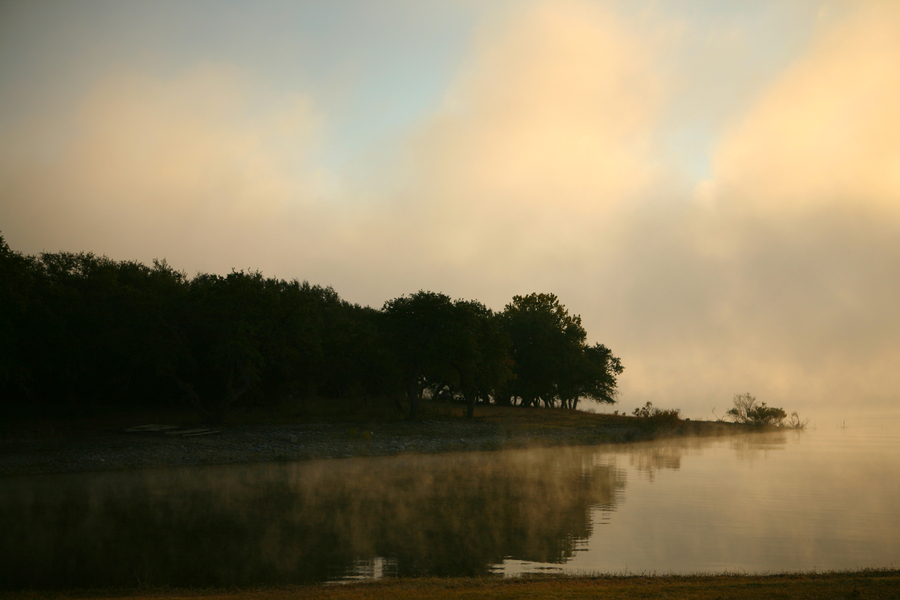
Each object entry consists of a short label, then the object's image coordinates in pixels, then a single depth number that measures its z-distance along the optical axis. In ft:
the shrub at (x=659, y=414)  150.00
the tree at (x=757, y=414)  167.63
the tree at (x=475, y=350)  146.30
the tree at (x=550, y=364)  215.72
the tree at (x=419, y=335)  146.20
